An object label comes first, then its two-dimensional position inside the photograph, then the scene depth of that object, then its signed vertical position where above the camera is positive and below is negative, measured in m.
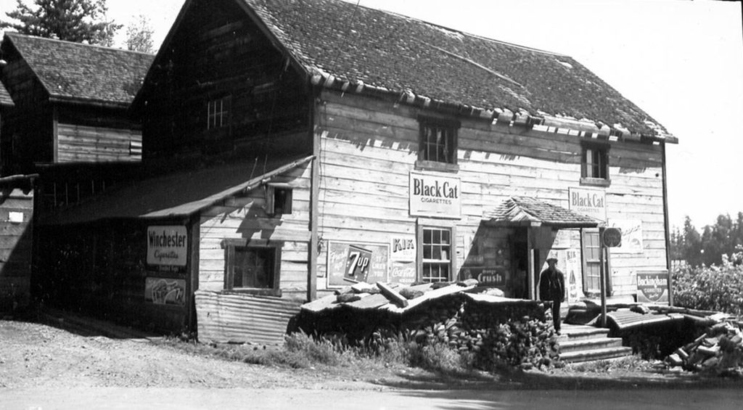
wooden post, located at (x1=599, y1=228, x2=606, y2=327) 19.02 -0.55
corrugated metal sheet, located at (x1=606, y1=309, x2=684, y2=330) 19.98 -1.23
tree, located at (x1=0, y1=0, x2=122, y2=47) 45.53 +13.35
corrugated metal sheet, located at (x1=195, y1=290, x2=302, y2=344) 15.84 -1.01
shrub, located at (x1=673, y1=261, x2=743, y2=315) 27.73 -0.75
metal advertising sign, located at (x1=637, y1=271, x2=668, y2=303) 24.19 -0.53
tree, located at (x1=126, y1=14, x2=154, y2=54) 53.19 +14.66
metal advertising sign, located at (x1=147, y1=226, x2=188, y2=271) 16.58 +0.38
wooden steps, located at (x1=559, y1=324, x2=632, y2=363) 18.12 -1.74
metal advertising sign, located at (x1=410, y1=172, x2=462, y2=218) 19.55 +1.70
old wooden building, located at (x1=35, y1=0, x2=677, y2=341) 16.91 +2.35
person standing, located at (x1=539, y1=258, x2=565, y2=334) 18.77 -0.46
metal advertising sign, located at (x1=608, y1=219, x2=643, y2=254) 23.77 +0.98
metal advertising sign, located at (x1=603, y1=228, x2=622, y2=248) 18.70 +0.70
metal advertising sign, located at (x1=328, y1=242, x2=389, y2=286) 17.91 +0.08
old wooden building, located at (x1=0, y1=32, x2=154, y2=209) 28.22 +5.48
